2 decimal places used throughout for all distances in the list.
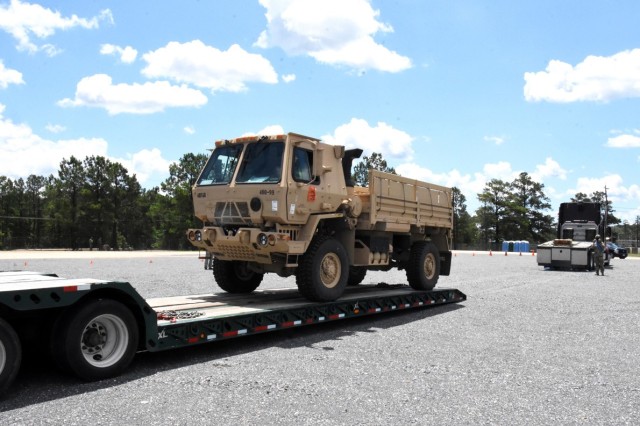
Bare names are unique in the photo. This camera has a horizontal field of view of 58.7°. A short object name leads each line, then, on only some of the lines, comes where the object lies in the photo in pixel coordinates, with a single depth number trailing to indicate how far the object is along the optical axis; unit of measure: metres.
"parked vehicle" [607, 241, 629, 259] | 43.84
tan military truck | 8.61
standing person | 22.28
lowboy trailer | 5.03
